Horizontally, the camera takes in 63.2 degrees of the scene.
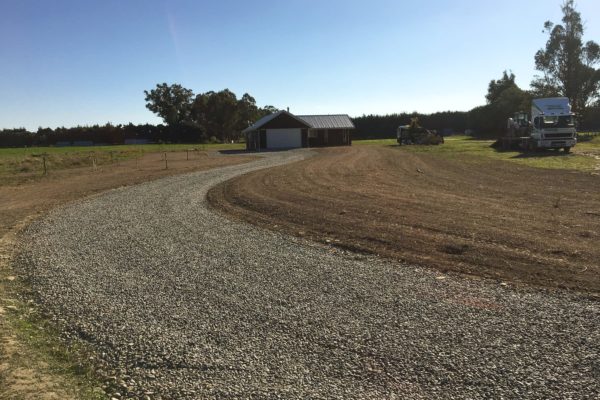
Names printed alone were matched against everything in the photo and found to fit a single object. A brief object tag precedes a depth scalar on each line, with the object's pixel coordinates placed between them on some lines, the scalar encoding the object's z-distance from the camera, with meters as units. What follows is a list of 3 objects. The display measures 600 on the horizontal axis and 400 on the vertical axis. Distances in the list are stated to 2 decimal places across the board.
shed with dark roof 60.19
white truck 34.94
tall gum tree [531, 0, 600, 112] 73.88
